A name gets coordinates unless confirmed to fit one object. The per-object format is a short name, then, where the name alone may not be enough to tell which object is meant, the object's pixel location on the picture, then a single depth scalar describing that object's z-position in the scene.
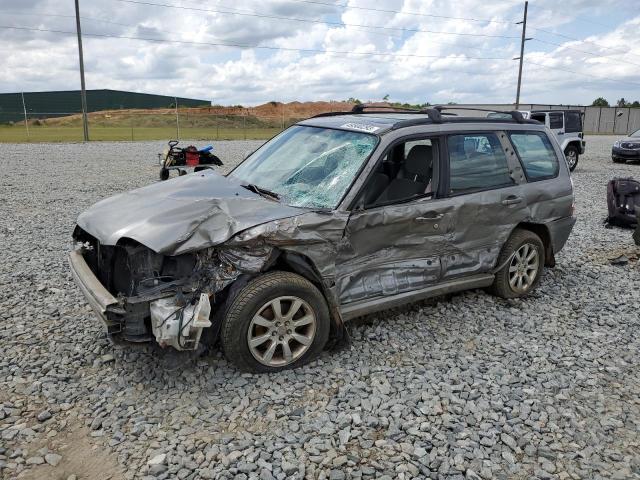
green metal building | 54.75
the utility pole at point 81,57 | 28.31
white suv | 16.83
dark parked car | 18.92
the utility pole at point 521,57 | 41.84
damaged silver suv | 3.45
